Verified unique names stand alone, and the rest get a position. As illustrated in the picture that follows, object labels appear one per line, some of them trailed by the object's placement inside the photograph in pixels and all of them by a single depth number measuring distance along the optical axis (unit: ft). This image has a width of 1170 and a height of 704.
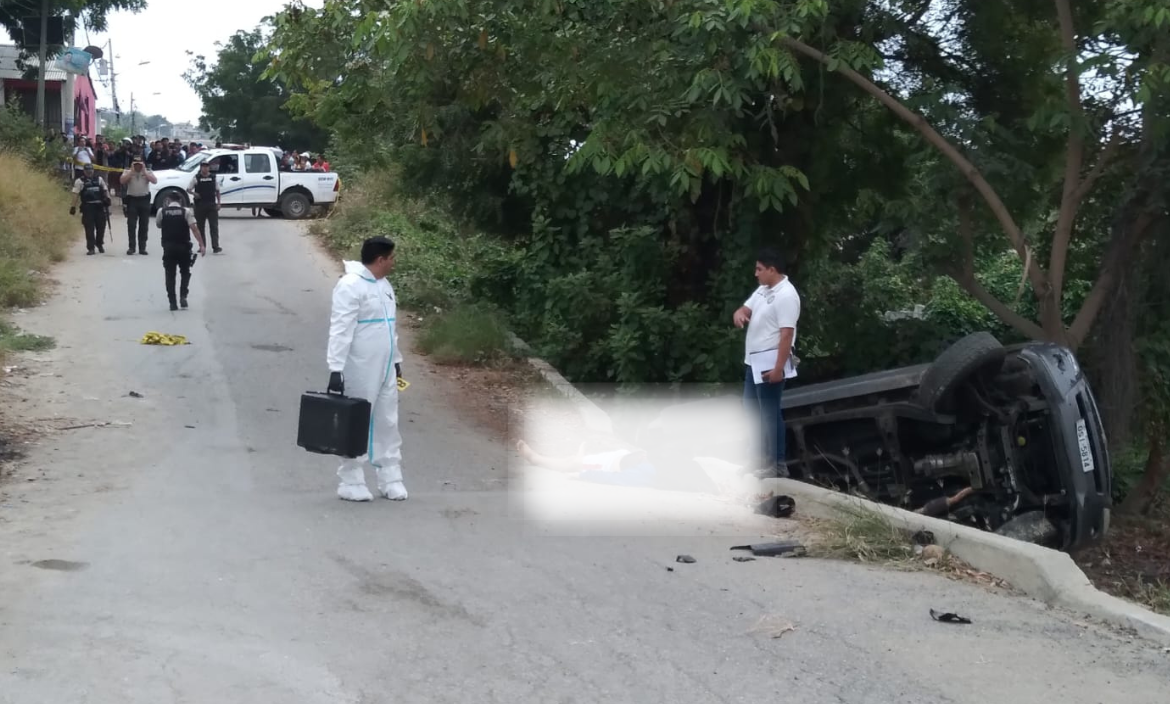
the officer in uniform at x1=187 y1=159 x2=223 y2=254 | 73.92
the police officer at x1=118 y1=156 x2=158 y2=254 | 70.38
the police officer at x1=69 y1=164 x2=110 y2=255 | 71.82
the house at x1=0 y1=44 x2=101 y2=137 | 126.21
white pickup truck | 103.35
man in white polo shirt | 27.89
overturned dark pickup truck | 25.95
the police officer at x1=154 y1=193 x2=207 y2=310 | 53.01
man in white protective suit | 26.05
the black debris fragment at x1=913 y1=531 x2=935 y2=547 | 23.79
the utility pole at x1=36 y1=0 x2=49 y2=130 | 101.65
